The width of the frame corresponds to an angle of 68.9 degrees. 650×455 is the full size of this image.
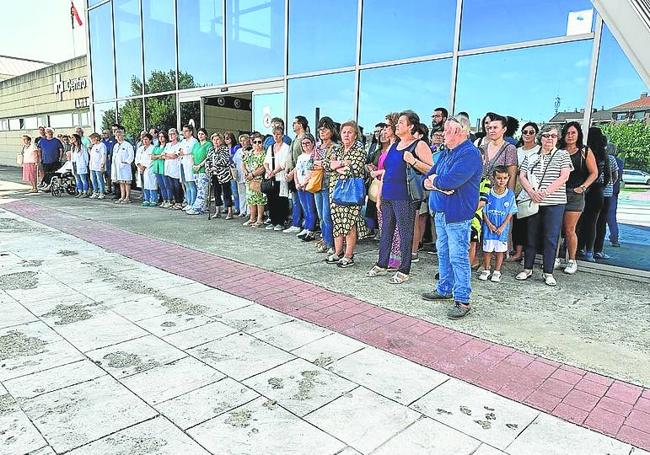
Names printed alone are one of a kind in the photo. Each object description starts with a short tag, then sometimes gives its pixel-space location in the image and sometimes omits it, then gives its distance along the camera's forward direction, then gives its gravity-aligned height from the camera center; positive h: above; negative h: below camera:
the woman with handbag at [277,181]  7.50 -0.39
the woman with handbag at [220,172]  8.63 -0.32
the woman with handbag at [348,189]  5.29 -0.33
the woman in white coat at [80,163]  11.89 -0.33
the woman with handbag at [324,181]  5.94 -0.31
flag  19.69 +5.77
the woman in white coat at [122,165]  10.96 -0.32
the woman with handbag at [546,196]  4.96 -0.33
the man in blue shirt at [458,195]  3.88 -0.27
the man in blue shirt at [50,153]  12.64 -0.11
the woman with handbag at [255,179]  7.86 -0.38
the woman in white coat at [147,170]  10.55 -0.41
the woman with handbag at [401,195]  4.59 -0.34
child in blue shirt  5.09 -0.54
